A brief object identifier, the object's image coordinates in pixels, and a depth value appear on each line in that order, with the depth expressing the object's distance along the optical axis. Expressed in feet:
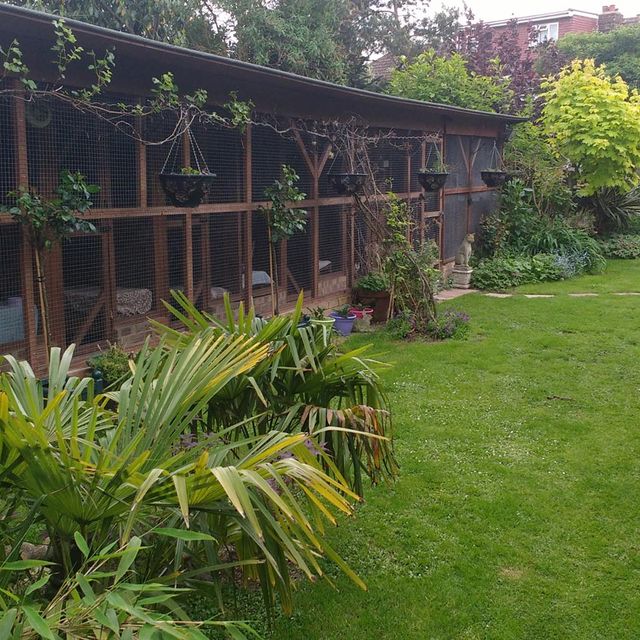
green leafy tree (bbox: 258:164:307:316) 27.20
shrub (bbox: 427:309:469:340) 29.66
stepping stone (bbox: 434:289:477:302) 38.65
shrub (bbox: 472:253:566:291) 41.96
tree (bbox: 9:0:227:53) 38.34
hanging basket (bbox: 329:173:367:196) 30.48
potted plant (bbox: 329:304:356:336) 30.58
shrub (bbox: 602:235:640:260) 52.60
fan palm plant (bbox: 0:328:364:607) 7.25
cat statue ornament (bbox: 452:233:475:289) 42.09
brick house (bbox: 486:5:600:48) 120.26
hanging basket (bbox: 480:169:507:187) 44.37
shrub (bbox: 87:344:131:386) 20.75
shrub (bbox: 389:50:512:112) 47.80
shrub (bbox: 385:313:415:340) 29.76
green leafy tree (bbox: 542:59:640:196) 47.09
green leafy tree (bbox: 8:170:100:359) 18.39
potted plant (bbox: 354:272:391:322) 32.96
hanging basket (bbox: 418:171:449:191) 36.33
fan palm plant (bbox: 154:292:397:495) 11.71
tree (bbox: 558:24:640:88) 82.33
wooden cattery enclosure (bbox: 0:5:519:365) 19.31
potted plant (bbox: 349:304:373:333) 31.35
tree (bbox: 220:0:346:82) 46.57
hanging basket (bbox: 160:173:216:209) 21.94
